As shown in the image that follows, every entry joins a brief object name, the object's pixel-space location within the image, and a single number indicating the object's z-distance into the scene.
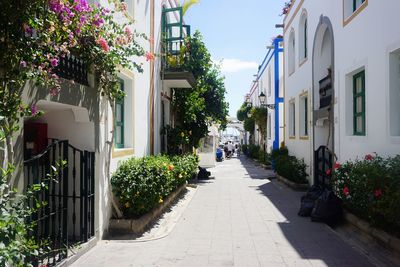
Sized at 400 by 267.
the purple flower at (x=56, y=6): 4.30
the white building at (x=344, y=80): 7.01
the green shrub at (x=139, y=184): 6.96
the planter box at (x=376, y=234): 5.77
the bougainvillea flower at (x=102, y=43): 5.52
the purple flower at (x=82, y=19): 4.94
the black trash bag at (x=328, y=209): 8.21
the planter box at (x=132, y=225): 7.00
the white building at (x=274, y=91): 22.84
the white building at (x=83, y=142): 5.39
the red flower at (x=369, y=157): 7.19
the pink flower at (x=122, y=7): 6.32
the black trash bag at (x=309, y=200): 9.05
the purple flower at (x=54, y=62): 4.26
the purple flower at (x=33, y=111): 4.14
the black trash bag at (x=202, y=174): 17.69
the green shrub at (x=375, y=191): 5.75
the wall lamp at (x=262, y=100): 21.94
